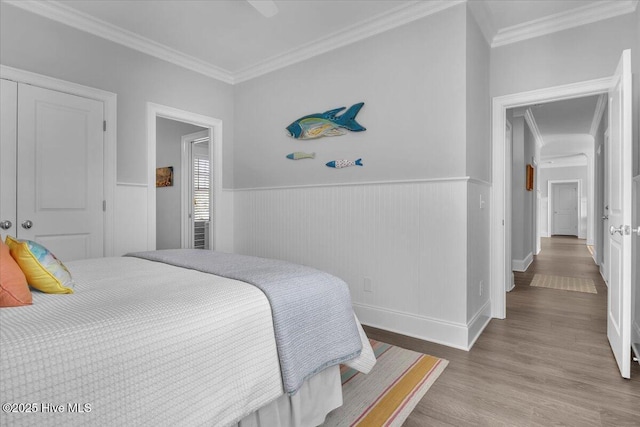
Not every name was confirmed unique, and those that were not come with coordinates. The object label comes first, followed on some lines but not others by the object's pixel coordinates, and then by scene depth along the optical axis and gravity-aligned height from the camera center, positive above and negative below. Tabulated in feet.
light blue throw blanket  4.41 -1.42
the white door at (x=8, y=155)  8.28 +1.40
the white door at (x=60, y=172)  8.66 +1.10
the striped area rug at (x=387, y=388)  5.65 -3.30
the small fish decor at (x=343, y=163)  10.32 +1.50
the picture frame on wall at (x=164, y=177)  17.19 +1.84
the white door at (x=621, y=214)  6.61 -0.05
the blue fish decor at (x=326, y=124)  10.28 +2.81
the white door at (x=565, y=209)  39.47 +0.33
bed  2.80 -1.35
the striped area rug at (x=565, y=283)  14.23 -3.11
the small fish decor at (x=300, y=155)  11.41 +1.93
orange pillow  3.67 -0.77
